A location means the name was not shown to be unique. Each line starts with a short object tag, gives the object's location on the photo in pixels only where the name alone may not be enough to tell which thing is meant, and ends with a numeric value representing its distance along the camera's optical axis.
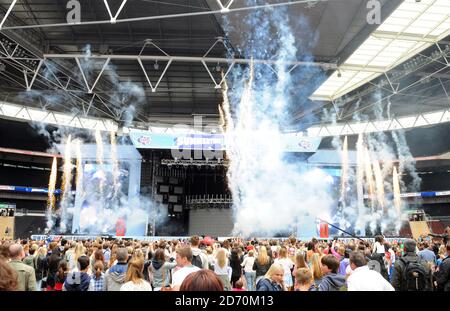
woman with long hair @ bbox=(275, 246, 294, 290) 7.01
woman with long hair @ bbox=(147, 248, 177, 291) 6.71
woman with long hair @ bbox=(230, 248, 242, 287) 8.41
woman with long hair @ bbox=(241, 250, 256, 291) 8.33
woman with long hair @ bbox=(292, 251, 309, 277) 5.84
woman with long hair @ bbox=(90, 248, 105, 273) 6.83
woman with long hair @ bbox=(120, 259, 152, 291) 4.17
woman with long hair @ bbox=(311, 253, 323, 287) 6.10
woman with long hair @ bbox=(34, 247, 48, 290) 9.12
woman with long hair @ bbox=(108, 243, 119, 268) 8.13
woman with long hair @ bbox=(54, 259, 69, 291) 6.34
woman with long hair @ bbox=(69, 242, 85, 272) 7.95
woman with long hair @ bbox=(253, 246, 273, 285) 7.66
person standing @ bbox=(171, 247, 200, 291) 4.42
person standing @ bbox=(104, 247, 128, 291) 5.55
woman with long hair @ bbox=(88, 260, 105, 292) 5.98
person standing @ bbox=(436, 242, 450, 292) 4.98
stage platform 23.41
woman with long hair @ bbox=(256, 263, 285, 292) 4.32
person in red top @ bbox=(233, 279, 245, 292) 5.51
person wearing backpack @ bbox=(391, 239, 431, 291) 5.46
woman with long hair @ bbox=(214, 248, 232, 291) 7.13
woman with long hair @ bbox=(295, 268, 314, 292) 4.36
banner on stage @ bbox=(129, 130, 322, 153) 27.39
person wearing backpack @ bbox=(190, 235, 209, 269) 6.98
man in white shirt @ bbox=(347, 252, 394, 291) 4.06
